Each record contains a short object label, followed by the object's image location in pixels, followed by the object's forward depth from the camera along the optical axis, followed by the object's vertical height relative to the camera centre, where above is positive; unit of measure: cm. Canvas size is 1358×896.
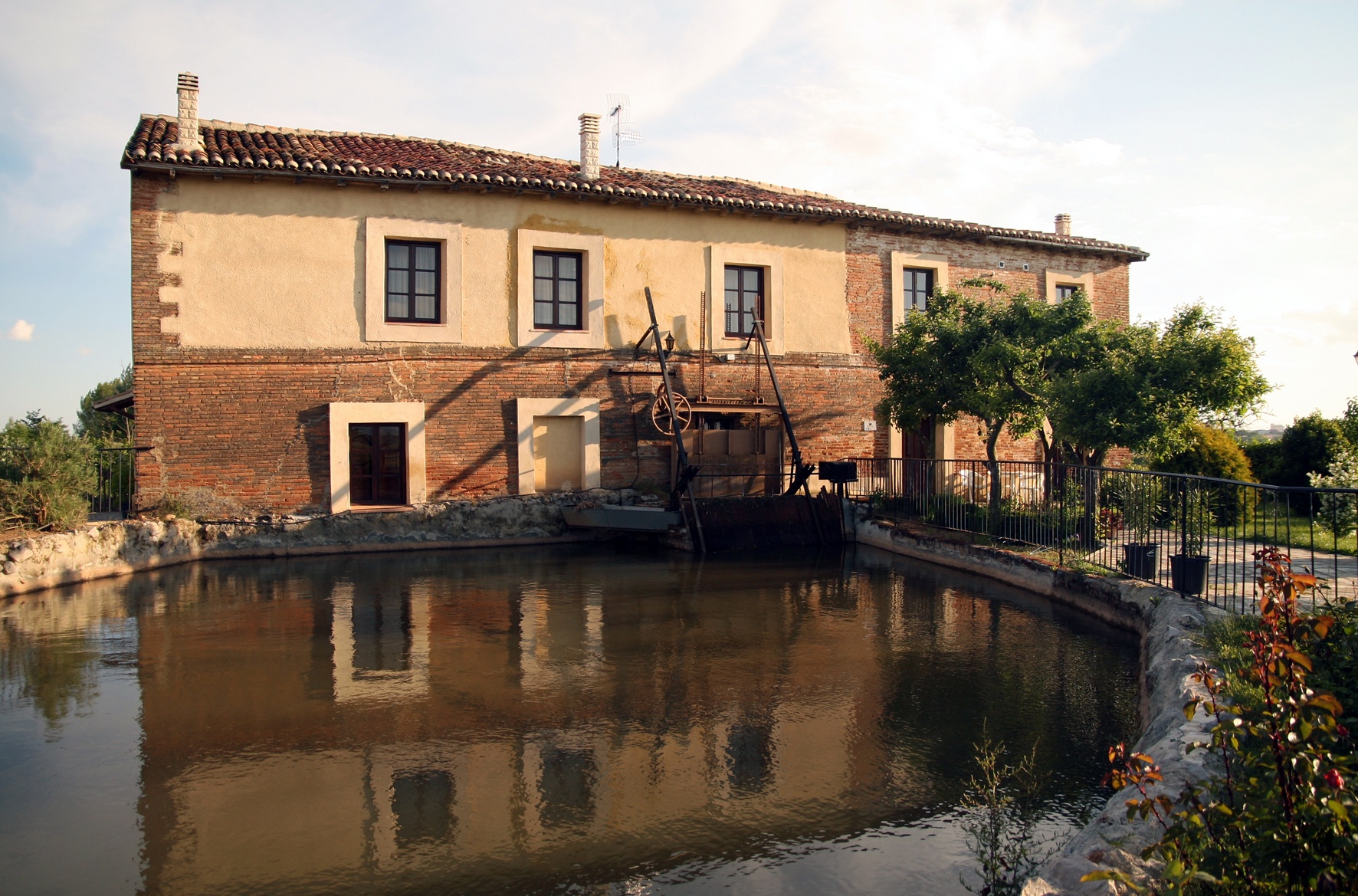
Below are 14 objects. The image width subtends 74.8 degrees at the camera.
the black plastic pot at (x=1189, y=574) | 712 -108
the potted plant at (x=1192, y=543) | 715 -88
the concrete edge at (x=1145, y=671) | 298 -140
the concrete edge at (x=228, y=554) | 1010 -163
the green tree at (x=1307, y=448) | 1508 -13
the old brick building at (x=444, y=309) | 1292 +216
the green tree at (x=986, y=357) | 1247 +121
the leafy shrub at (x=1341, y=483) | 989 -60
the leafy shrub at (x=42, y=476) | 1070 -45
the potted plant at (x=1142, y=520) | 812 -78
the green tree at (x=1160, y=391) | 1080 +61
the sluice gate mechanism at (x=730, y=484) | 1343 -73
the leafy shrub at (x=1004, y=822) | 345 -172
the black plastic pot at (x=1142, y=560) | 809 -110
